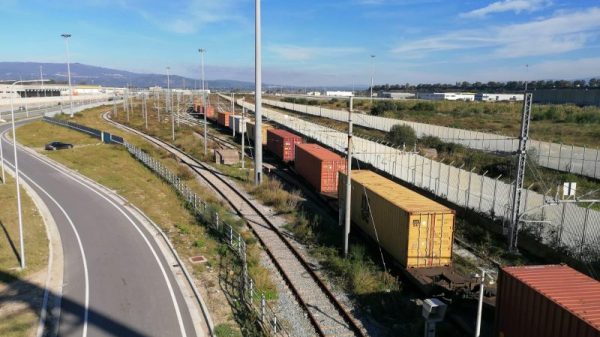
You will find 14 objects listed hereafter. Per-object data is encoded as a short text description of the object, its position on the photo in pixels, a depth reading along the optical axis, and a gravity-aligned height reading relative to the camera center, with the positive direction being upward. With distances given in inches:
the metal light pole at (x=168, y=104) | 4691.9 -170.9
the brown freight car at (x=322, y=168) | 1206.9 -208.5
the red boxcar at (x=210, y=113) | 3682.1 -198.3
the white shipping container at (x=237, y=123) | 2610.7 -195.5
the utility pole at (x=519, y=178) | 781.3 -149.5
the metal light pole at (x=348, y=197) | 753.6 -178.5
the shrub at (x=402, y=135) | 2126.0 -203.8
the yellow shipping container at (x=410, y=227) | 687.1 -207.6
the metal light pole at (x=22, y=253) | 754.8 -268.9
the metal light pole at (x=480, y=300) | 407.8 -180.1
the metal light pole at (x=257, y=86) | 1403.8 +7.7
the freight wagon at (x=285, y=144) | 1731.1 -206.5
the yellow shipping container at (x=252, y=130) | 2172.7 -197.7
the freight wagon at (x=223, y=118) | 3048.7 -203.8
